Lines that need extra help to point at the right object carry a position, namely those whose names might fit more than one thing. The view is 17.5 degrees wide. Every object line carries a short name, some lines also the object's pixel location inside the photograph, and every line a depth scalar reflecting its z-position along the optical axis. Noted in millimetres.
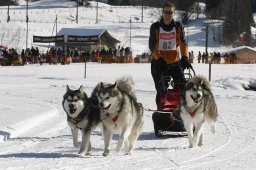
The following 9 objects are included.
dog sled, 11867
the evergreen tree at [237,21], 126731
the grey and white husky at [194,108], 10672
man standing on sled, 11950
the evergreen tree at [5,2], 167841
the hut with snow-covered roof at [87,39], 74633
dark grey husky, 9548
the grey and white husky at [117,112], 9470
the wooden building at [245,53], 80698
